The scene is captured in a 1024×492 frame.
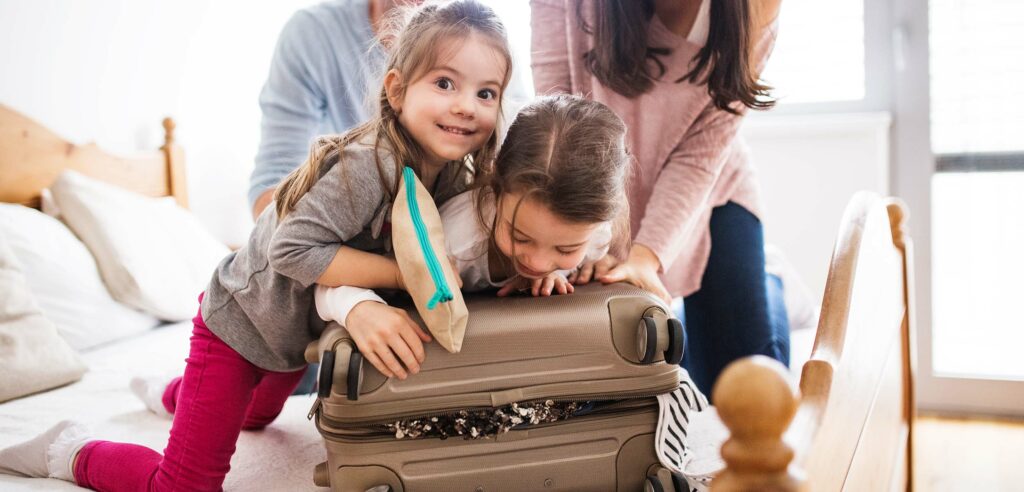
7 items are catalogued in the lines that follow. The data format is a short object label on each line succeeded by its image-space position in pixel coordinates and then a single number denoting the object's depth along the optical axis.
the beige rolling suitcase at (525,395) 0.95
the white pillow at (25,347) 1.63
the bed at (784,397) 0.58
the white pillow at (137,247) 2.17
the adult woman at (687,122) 1.42
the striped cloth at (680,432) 1.03
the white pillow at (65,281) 1.94
